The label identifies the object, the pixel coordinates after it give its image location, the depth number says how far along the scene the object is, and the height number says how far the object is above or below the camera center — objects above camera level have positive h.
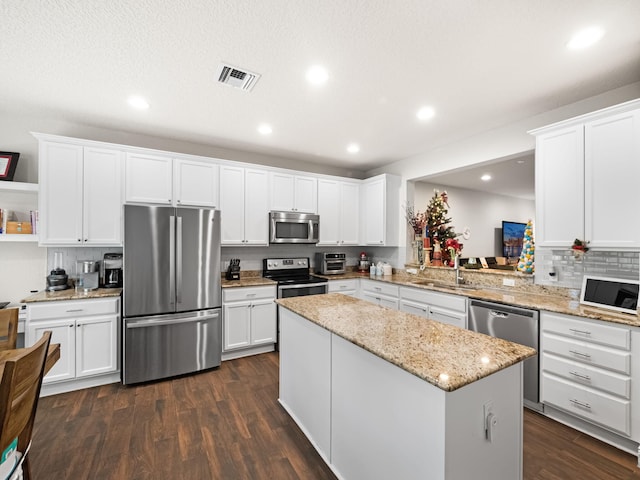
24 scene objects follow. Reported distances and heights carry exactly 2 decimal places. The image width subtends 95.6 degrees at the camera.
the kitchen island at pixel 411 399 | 1.13 -0.74
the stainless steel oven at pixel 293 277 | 3.87 -0.57
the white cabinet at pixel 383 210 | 4.52 +0.47
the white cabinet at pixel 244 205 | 3.79 +0.45
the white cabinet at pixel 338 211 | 4.57 +0.45
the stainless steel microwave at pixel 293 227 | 4.07 +0.17
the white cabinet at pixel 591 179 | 2.16 +0.49
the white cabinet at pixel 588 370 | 1.98 -0.96
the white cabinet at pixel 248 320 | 3.47 -1.01
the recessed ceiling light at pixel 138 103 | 2.65 +1.27
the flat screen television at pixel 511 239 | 7.57 +0.01
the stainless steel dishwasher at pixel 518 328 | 2.42 -0.79
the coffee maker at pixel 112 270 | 3.13 -0.35
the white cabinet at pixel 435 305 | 3.06 -0.76
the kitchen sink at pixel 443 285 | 3.46 -0.58
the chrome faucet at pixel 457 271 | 3.68 -0.40
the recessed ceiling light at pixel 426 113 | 2.85 +1.28
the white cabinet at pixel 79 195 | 2.91 +0.45
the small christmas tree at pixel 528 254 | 3.09 -0.15
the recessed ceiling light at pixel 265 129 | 3.30 +1.28
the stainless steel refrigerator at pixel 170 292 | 2.89 -0.57
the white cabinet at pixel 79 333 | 2.64 -0.91
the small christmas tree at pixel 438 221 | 4.25 +0.27
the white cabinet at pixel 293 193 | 4.14 +0.68
